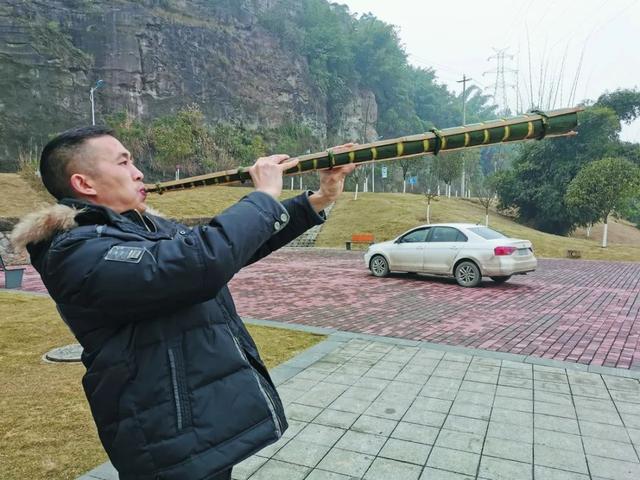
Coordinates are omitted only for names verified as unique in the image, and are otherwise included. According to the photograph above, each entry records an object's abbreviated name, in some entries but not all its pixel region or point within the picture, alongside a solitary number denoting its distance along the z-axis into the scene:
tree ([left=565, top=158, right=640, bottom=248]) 22.69
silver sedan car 10.48
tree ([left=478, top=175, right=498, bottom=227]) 38.24
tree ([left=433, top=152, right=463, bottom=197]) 38.09
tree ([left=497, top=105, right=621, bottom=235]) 34.06
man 1.25
